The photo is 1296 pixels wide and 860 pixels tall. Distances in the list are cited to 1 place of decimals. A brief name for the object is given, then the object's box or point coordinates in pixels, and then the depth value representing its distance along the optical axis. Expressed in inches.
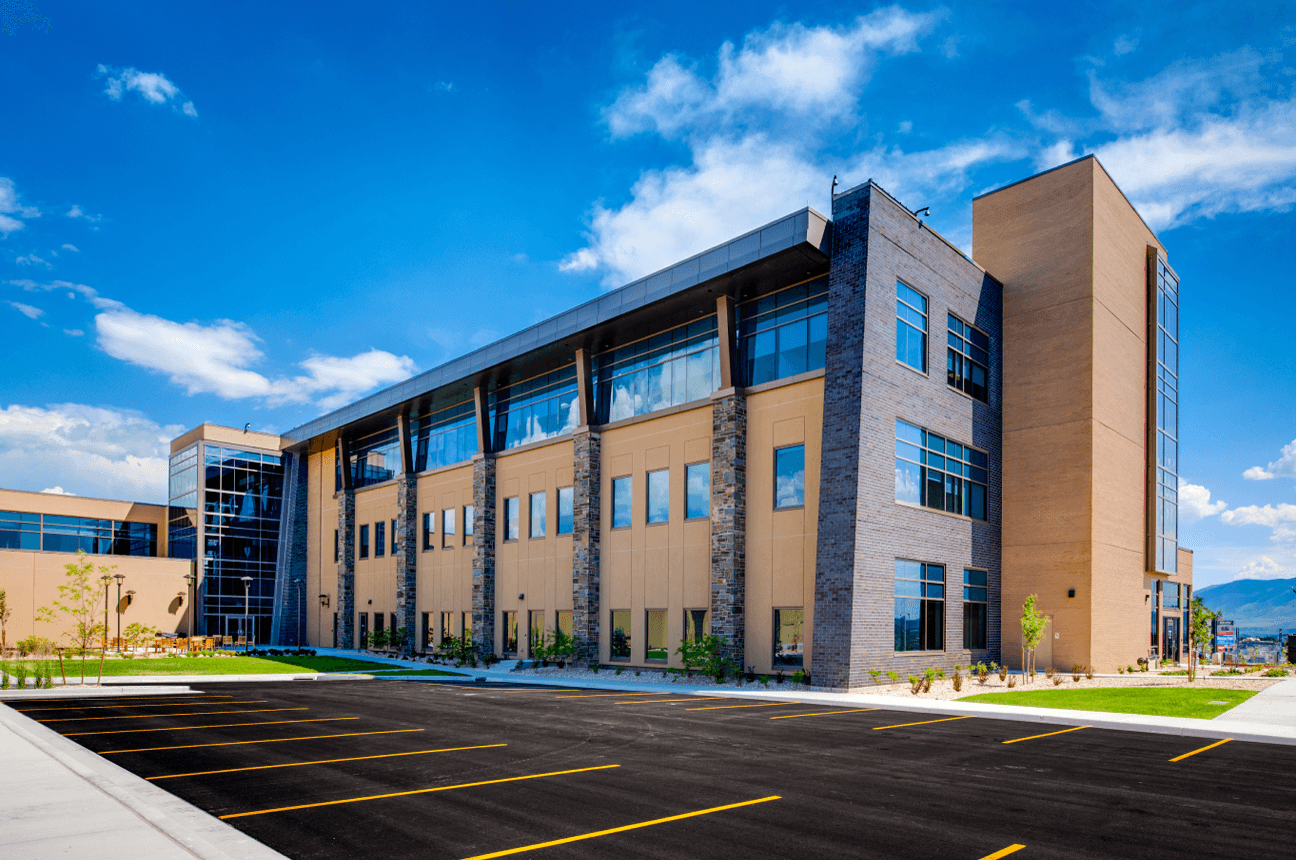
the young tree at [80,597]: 1051.3
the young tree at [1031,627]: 1102.4
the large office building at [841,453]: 1016.9
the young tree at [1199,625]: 1673.2
